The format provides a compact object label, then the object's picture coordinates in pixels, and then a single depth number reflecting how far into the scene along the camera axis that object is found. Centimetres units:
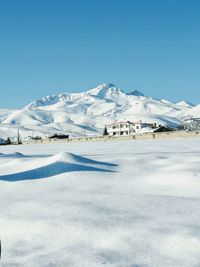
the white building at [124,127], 14962
